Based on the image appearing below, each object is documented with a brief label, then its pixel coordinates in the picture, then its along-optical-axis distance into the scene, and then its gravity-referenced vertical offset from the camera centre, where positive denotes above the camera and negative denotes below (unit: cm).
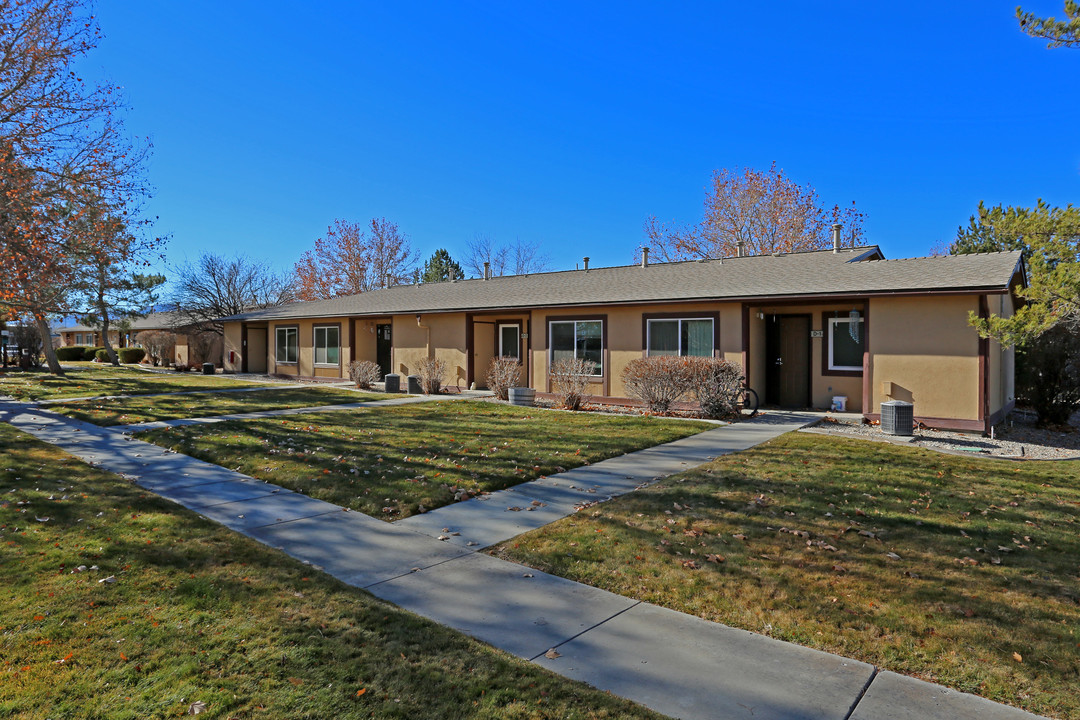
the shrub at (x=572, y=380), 1431 -73
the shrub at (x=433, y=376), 1802 -74
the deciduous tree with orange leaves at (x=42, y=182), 1170 +405
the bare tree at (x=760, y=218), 3094 +741
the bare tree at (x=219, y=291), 3403 +414
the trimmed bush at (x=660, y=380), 1273 -66
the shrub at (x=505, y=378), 1573 -71
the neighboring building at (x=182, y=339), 2991 +97
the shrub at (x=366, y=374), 1934 -71
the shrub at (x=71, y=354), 4081 +12
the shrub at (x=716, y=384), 1230 -73
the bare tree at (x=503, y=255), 5062 +890
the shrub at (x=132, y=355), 3581 +1
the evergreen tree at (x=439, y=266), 4891 +763
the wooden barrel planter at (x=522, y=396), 1474 -115
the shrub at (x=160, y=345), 3228 +56
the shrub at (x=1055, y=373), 1331 -59
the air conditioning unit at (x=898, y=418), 1052 -128
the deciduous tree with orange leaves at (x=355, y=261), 4525 +747
